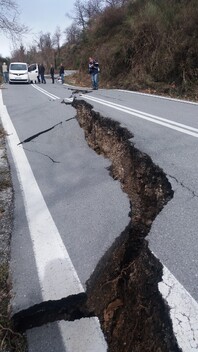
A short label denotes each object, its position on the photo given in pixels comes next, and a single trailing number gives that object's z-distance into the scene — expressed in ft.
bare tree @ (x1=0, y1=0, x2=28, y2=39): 38.67
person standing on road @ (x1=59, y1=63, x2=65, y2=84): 78.07
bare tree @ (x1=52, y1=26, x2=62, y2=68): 209.26
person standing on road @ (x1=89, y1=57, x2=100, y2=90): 51.73
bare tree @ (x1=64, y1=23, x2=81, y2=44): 214.48
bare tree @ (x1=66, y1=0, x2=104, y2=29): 171.17
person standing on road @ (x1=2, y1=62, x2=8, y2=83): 78.82
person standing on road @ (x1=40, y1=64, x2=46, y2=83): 84.89
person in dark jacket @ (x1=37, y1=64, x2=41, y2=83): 85.81
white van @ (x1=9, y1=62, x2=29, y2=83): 75.66
